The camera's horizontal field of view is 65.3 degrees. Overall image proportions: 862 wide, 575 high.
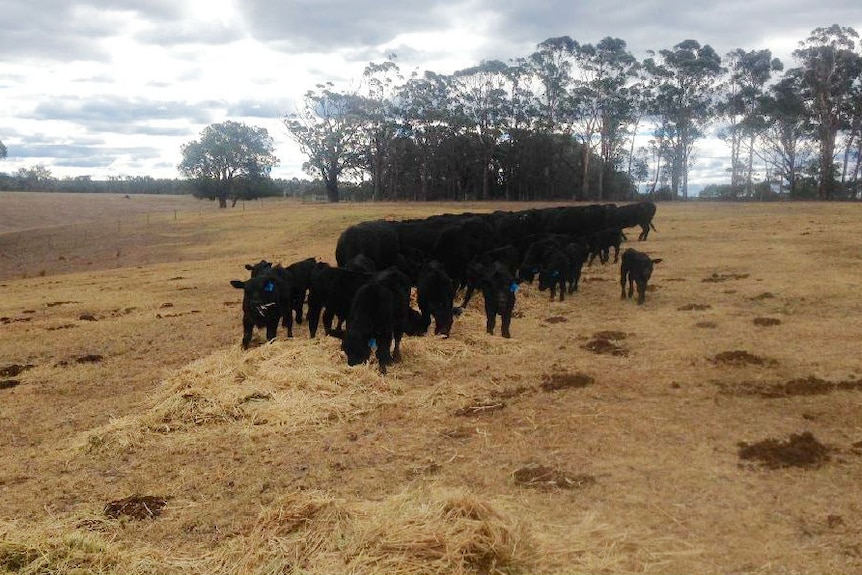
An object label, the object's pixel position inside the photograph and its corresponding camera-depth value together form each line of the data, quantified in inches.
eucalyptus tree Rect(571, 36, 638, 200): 2416.3
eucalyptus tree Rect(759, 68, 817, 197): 2204.7
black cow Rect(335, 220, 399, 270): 565.6
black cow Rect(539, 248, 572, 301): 566.6
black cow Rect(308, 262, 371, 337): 405.7
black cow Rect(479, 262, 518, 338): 434.6
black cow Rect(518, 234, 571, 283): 606.2
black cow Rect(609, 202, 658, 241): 1024.9
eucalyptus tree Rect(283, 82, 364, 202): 2691.9
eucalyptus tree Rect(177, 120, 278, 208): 2878.9
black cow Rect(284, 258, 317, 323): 483.2
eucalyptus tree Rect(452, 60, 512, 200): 2500.0
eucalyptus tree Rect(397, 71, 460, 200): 2576.3
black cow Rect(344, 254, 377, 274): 442.6
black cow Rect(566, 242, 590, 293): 605.6
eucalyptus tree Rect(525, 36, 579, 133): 2514.8
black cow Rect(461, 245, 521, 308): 482.2
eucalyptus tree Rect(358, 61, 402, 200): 2684.5
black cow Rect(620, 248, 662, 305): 541.3
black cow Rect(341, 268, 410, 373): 346.0
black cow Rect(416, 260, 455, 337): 426.9
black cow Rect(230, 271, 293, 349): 411.2
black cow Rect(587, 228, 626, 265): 781.9
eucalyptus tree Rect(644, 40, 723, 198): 2404.0
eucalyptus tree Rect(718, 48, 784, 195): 2357.3
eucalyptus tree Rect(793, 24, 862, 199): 2111.2
